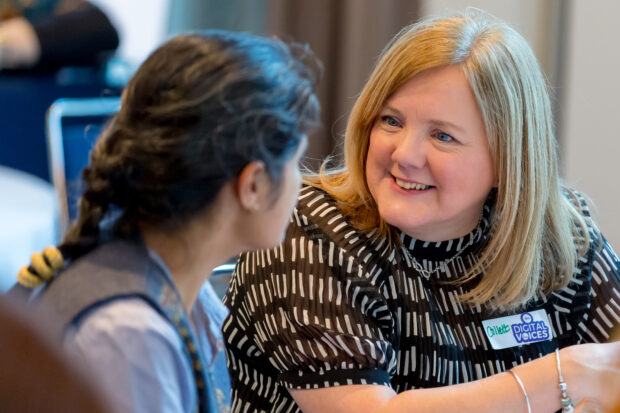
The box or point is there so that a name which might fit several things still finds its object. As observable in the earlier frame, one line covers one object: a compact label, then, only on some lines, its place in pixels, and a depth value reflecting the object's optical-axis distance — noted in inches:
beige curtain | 165.3
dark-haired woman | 102.0
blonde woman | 113.0
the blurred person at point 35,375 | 62.4
